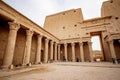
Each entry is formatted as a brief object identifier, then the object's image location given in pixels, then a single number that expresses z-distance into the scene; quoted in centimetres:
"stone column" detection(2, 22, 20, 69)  688
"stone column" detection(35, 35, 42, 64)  1139
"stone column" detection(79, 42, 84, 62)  1620
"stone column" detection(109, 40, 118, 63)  1302
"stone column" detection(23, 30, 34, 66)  903
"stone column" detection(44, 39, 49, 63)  1309
